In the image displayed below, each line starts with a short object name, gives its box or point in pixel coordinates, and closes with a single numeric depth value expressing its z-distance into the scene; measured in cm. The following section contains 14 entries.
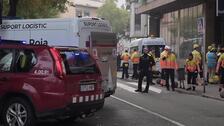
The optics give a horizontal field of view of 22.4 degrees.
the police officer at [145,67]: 2020
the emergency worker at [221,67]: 1930
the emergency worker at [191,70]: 2136
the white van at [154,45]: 3031
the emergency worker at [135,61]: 2894
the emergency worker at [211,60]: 2450
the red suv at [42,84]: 997
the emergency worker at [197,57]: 2250
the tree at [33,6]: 2819
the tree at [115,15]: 8550
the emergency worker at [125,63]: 2981
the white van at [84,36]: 1423
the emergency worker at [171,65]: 2133
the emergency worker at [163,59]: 2145
